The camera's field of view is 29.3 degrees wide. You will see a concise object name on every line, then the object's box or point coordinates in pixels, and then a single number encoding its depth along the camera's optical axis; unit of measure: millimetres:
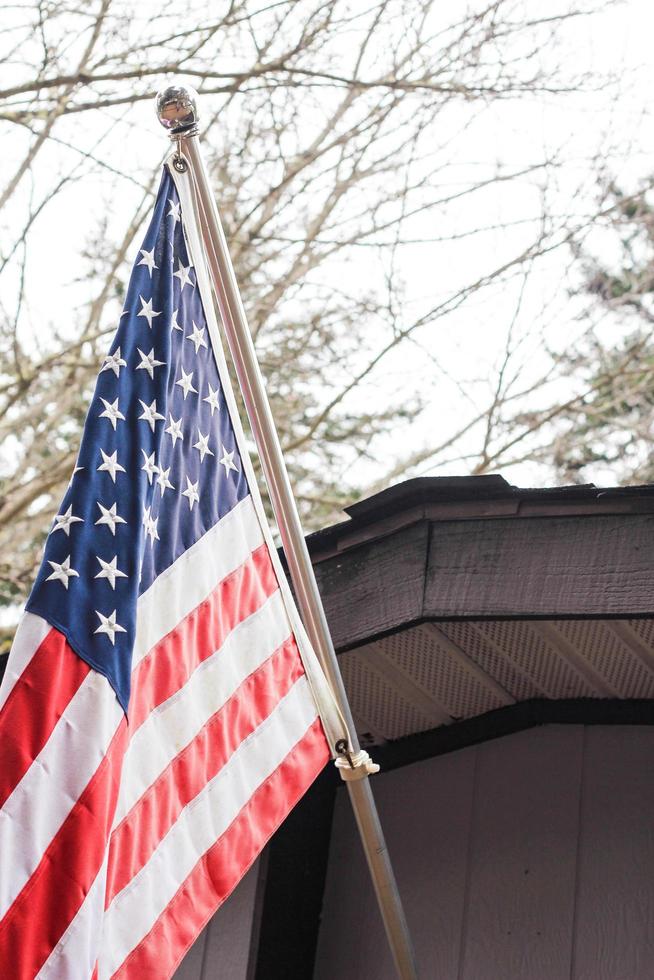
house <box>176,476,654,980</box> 2814
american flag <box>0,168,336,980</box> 2184
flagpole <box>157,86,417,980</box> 2734
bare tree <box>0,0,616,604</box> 9281
